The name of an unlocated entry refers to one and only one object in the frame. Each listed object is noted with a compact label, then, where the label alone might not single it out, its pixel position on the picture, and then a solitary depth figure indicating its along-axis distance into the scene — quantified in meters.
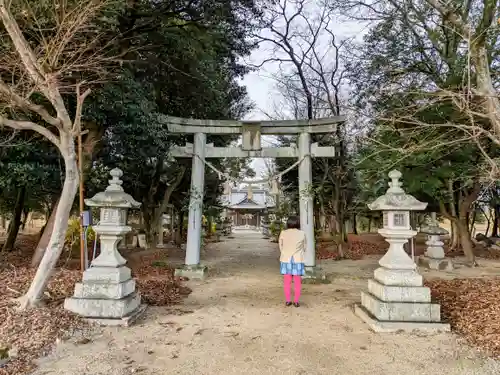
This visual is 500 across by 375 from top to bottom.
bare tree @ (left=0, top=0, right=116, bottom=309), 4.25
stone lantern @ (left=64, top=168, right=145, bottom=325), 4.59
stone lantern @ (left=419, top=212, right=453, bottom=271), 9.95
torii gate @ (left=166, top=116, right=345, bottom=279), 8.43
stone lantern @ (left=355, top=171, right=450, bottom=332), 4.46
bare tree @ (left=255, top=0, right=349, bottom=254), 11.06
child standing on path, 5.59
